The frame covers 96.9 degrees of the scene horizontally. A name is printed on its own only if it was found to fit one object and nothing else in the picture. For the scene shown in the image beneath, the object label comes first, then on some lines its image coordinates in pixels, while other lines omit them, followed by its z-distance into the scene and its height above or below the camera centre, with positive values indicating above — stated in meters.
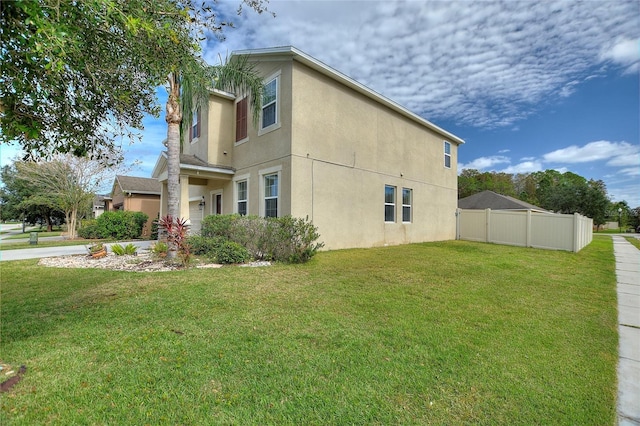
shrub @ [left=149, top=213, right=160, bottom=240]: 16.58 -0.93
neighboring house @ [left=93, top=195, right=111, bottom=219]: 34.85 +1.50
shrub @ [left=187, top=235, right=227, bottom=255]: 9.21 -0.86
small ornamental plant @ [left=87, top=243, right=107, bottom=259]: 9.59 -1.19
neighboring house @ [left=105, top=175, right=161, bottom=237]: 23.55 +1.90
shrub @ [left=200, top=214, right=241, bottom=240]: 9.59 -0.26
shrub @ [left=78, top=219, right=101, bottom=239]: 17.56 -0.88
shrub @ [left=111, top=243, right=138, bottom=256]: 9.76 -1.16
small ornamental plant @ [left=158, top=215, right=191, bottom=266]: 8.02 -0.59
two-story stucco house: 10.40 +2.63
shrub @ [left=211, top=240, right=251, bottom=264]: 8.46 -1.08
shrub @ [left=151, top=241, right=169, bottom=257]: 9.27 -1.08
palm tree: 9.13 +4.31
